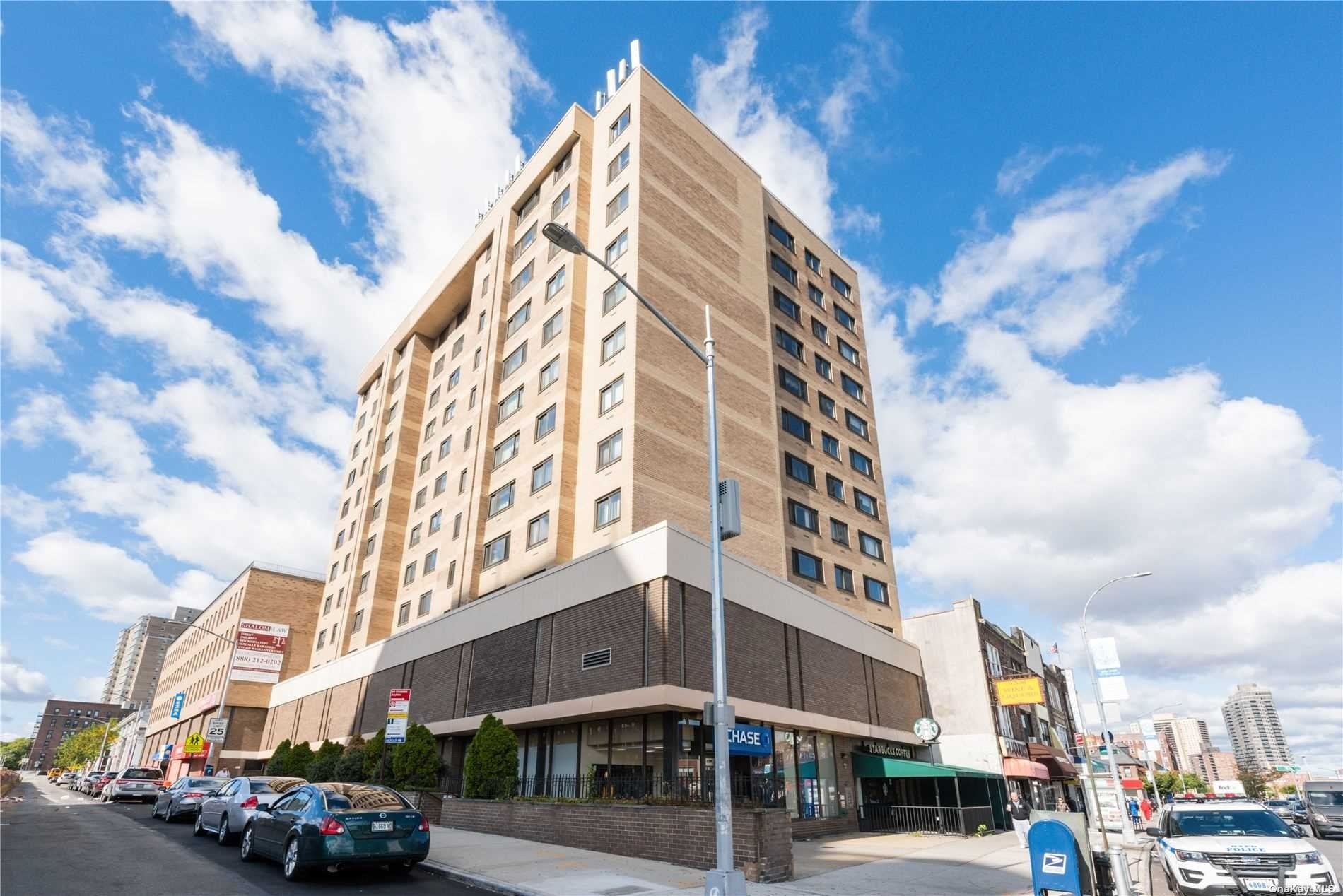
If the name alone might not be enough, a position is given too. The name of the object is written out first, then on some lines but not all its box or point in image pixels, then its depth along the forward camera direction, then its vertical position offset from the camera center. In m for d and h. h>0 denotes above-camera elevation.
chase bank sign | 21.02 +0.85
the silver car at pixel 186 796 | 24.89 -0.66
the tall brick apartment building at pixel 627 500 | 24.70 +11.77
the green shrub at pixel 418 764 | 26.62 +0.34
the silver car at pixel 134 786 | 38.72 -0.54
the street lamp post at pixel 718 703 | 9.13 +0.91
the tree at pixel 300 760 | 35.75 +0.61
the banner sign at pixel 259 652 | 56.16 +8.51
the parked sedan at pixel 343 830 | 12.33 -0.87
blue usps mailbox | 10.62 -1.12
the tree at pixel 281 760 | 37.32 +0.69
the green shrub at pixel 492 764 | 22.94 +0.30
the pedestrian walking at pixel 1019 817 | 20.28 -1.19
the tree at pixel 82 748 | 139.62 +4.61
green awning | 29.14 +0.20
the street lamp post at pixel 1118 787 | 27.64 -0.45
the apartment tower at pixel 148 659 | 167.38 +25.45
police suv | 11.39 -1.23
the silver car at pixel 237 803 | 17.44 -0.62
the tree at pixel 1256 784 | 137.50 -1.72
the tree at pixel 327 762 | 32.56 +0.48
